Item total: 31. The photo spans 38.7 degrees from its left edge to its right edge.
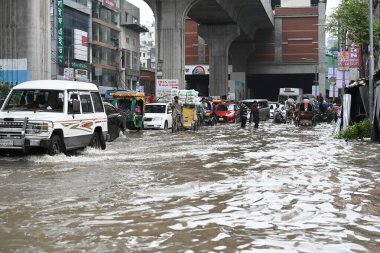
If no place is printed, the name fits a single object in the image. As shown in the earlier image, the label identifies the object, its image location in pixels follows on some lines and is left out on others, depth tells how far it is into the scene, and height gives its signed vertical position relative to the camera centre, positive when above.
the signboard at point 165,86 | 39.88 +1.26
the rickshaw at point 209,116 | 36.32 -0.88
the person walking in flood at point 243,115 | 33.45 -0.77
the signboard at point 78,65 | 64.32 +4.66
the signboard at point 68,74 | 50.92 +2.75
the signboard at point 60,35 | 57.69 +7.44
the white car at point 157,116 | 30.12 -0.73
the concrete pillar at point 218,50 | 60.22 +6.08
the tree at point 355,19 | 35.66 +5.62
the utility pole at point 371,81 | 19.50 +0.83
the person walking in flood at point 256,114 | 32.69 -0.67
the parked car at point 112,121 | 19.84 -0.66
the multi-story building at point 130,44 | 82.62 +9.33
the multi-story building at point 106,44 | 72.12 +8.24
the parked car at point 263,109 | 46.44 -0.52
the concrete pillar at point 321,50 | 76.98 +7.46
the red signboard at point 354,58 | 37.28 +3.18
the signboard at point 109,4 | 74.12 +13.84
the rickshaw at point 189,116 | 28.47 -0.69
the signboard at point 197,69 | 81.69 +5.07
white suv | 12.66 -0.35
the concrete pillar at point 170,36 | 41.47 +5.14
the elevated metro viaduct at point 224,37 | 41.62 +7.06
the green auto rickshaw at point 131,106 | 28.53 -0.16
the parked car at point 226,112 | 40.44 -0.70
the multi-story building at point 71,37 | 58.62 +7.67
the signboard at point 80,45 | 64.79 +7.04
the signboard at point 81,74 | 65.38 +3.52
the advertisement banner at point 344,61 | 38.12 +2.97
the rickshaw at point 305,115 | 34.47 -0.77
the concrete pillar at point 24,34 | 23.86 +3.08
